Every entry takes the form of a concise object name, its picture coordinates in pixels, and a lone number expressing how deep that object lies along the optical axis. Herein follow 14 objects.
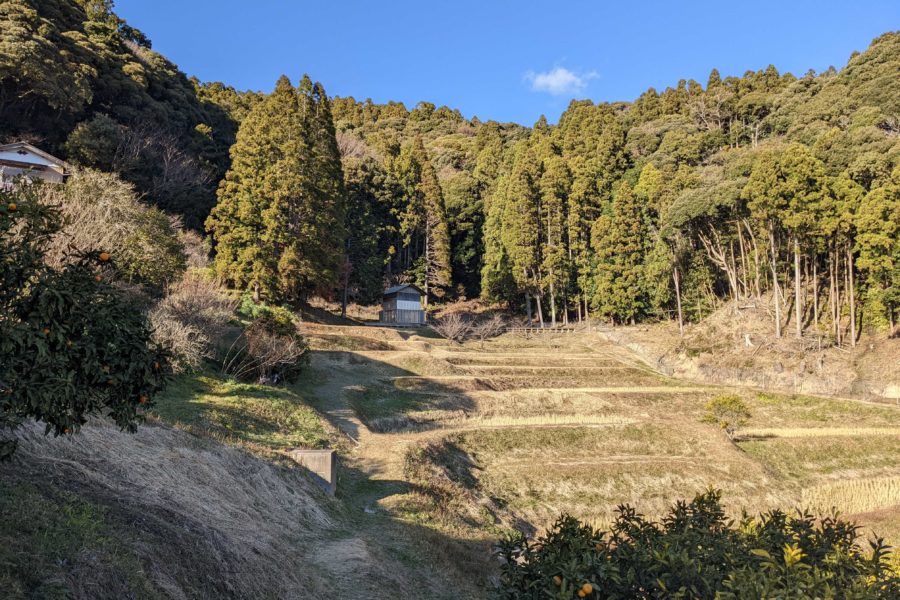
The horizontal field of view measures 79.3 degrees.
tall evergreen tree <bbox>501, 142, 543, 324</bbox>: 46.31
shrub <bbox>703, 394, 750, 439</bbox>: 23.19
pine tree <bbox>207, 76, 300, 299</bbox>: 31.78
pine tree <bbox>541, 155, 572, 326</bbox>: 45.34
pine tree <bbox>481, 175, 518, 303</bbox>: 48.47
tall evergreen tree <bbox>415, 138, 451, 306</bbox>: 51.09
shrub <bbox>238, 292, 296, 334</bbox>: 21.64
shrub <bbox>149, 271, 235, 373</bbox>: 15.82
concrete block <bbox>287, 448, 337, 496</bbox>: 12.45
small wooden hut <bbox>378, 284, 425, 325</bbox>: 42.53
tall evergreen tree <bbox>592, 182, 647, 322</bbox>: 41.28
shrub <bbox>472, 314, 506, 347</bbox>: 40.54
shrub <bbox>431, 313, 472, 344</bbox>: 38.97
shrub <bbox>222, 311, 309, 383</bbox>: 19.56
